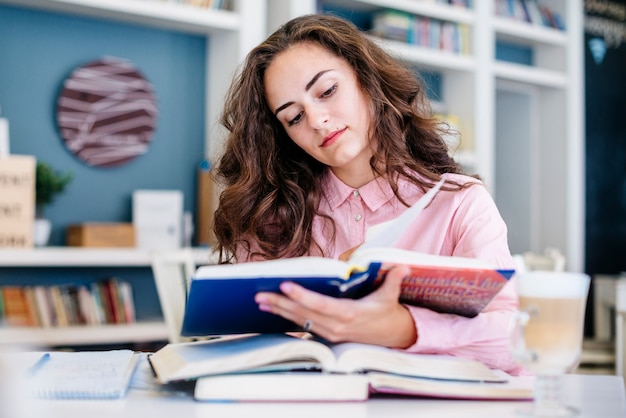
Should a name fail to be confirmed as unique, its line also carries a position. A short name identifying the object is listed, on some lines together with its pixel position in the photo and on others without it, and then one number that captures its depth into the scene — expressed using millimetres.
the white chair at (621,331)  3494
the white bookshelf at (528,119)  4988
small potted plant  3494
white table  914
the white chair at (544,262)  3594
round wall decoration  3781
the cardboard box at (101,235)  3591
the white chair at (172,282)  2852
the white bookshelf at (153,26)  3420
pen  1092
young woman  1676
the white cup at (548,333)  957
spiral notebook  994
